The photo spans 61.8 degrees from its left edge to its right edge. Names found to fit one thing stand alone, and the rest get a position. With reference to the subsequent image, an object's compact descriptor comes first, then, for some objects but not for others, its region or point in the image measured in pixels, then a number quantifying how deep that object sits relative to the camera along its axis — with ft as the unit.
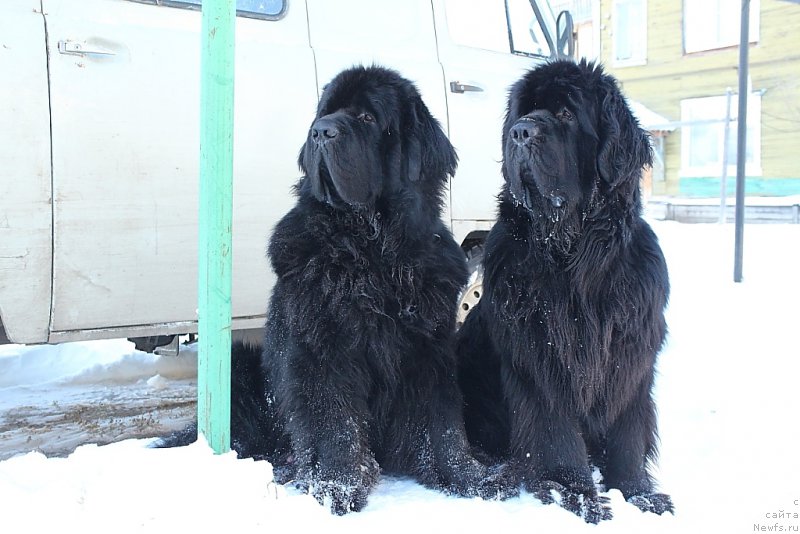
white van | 8.41
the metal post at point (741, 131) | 16.55
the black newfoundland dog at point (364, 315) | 7.38
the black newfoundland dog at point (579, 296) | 7.54
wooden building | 38.65
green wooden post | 6.40
